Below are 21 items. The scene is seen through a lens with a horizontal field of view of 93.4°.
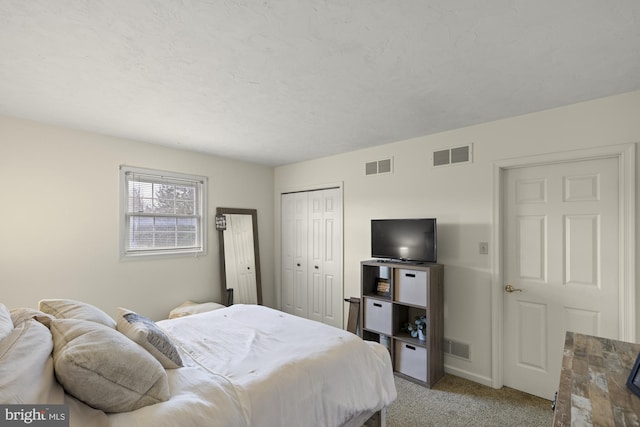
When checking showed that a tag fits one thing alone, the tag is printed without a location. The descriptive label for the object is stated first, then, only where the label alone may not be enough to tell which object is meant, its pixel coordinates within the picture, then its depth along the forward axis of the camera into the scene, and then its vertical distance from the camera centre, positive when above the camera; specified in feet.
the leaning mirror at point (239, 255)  13.73 -1.96
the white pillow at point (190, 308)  11.34 -3.64
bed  3.79 -2.80
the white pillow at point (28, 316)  4.70 -1.60
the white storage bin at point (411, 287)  9.55 -2.42
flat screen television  9.90 -0.93
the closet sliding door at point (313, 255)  13.61 -2.01
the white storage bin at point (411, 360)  9.57 -4.82
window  11.38 +0.10
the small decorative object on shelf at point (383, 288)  10.93 -2.76
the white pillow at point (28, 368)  3.09 -1.72
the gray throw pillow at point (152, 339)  5.17 -2.19
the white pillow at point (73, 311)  5.28 -1.73
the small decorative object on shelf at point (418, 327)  9.82 -3.87
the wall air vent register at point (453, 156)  9.91 +1.93
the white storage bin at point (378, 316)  10.37 -3.63
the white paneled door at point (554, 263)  7.80 -1.45
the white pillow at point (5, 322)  3.87 -1.48
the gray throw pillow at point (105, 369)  3.81 -2.04
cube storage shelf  9.48 -3.45
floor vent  9.87 -4.56
